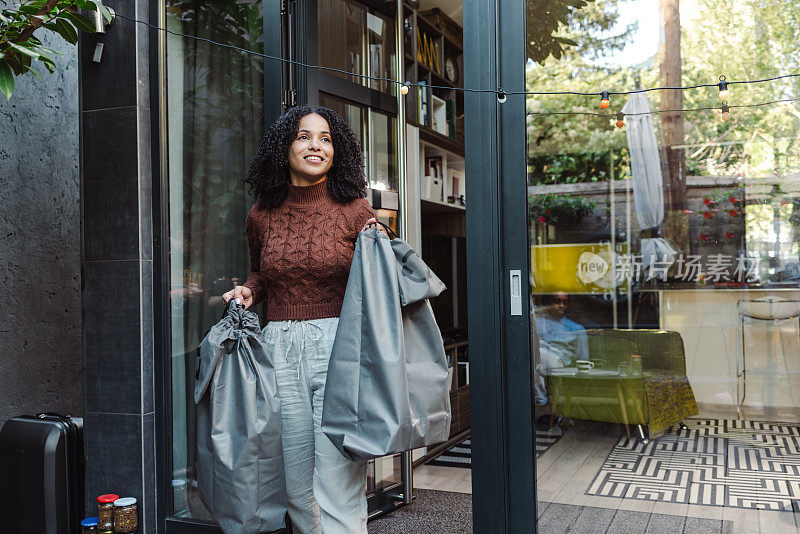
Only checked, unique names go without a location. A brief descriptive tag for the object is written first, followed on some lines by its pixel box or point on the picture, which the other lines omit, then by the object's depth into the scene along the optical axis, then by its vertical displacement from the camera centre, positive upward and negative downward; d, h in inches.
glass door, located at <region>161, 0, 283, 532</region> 103.1 +13.2
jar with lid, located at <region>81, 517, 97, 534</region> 96.7 -34.9
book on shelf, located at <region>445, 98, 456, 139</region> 183.6 +39.2
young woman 70.6 -0.6
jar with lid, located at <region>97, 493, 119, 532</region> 98.3 -33.8
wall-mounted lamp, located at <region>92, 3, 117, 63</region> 100.9 +35.6
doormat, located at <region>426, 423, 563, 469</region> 146.0 -41.1
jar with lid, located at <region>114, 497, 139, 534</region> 98.1 -34.1
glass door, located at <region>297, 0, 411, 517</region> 103.6 +27.8
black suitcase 99.4 -29.2
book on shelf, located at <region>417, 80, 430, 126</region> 165.2 +38.5
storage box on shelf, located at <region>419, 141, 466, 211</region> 169.3 +21.9
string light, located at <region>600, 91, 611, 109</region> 87.5 +20.7
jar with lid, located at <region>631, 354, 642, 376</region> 89.3 -13.1
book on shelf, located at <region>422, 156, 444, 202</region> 169.9 +21.7
